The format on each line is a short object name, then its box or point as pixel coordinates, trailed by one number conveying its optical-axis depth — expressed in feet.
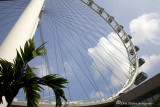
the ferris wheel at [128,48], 97.19
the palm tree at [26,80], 14.12
